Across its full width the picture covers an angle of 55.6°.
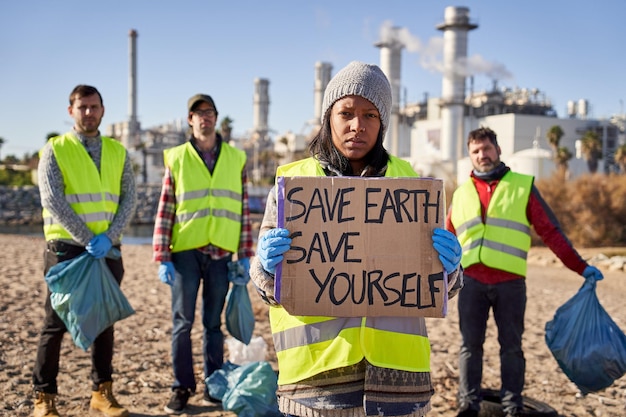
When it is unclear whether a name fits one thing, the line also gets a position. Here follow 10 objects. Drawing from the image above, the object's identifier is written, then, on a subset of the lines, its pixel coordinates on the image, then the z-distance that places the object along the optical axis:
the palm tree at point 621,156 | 40.41
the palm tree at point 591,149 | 47.09
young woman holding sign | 2.07
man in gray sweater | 3.69
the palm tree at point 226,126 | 57.44
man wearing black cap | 4.06
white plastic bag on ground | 4.54
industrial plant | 48.97
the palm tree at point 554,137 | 46.11
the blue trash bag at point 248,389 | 3.67
